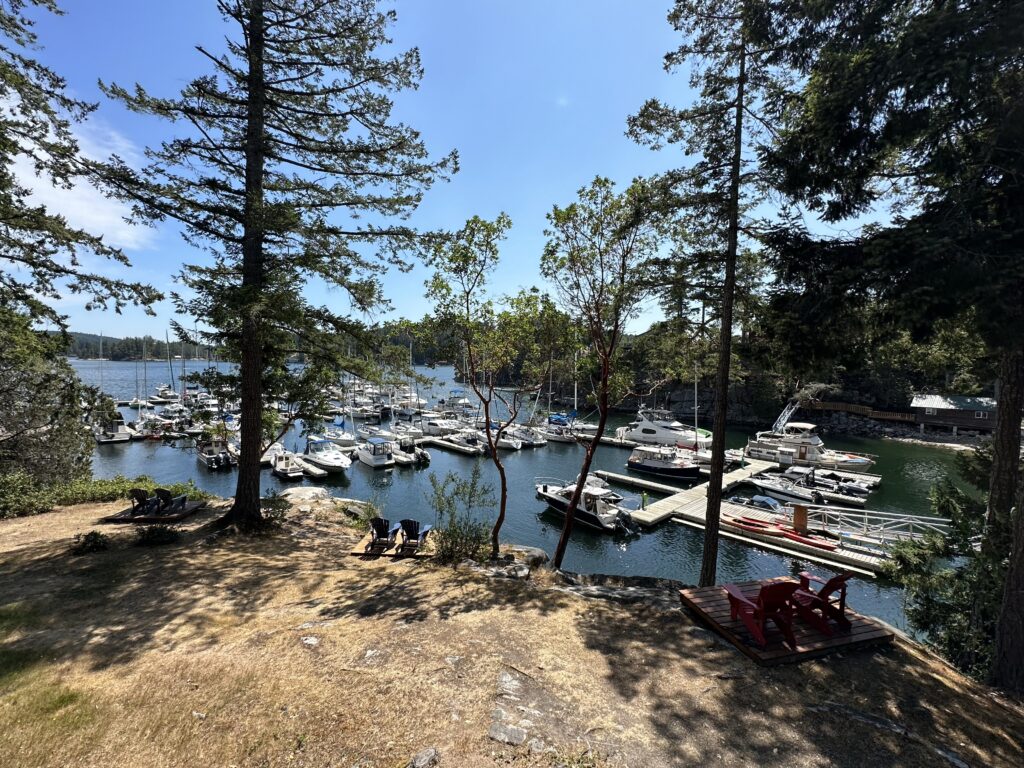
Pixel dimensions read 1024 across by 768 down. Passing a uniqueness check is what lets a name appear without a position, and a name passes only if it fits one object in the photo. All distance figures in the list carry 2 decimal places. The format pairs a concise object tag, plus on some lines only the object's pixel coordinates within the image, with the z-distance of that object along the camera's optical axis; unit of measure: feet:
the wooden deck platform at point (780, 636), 14.85
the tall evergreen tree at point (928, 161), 12.35
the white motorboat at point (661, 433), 114.93
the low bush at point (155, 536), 26.66
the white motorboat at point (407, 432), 123.34
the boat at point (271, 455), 95.57
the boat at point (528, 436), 123.85
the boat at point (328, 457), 93.50
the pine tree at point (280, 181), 24.32
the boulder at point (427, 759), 10.26
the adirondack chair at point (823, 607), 16.26
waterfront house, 127.44
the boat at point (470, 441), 113.79
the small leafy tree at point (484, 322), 29.78
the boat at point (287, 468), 89.40
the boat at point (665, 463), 92.89
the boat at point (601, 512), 63.46
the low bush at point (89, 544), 24.50
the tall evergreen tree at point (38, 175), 20.24
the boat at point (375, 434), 119.65
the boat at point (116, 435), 115.55
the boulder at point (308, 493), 61.24
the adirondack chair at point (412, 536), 27.37
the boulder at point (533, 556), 28.53
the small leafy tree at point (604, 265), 27.53
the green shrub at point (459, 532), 26.58
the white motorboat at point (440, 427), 132.26
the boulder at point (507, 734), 11.10
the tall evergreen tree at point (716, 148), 25.00
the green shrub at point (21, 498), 34.19
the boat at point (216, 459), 96.02
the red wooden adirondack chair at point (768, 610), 15.24
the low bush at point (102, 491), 38.06
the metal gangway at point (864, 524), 55.70
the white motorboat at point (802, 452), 97.45
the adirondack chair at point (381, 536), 27.86
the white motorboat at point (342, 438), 113.60
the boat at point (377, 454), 98.07
